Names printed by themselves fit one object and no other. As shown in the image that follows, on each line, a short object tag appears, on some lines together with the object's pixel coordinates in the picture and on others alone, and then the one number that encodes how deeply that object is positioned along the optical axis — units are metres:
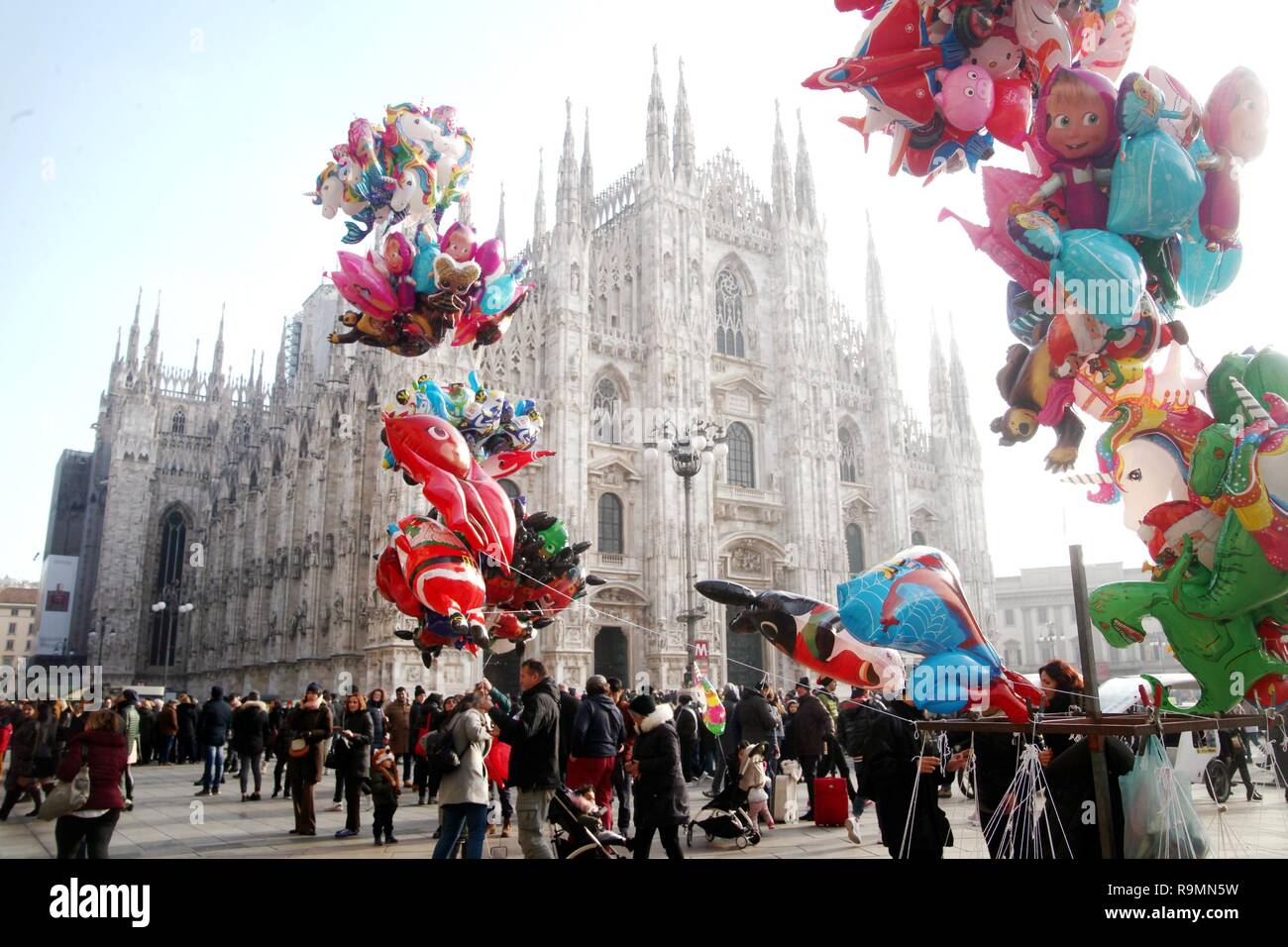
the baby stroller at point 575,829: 6.42
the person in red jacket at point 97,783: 5.81
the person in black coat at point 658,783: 6.24
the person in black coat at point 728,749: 9.81
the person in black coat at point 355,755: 8.95
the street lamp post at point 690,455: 14.07
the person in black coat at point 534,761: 6.18
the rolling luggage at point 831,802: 9.41
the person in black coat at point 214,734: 12.48
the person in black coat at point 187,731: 18.67
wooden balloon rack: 4.01
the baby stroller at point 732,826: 8.26
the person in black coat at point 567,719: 7.60
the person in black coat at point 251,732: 12.16
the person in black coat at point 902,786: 5.43
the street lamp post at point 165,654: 38.59
